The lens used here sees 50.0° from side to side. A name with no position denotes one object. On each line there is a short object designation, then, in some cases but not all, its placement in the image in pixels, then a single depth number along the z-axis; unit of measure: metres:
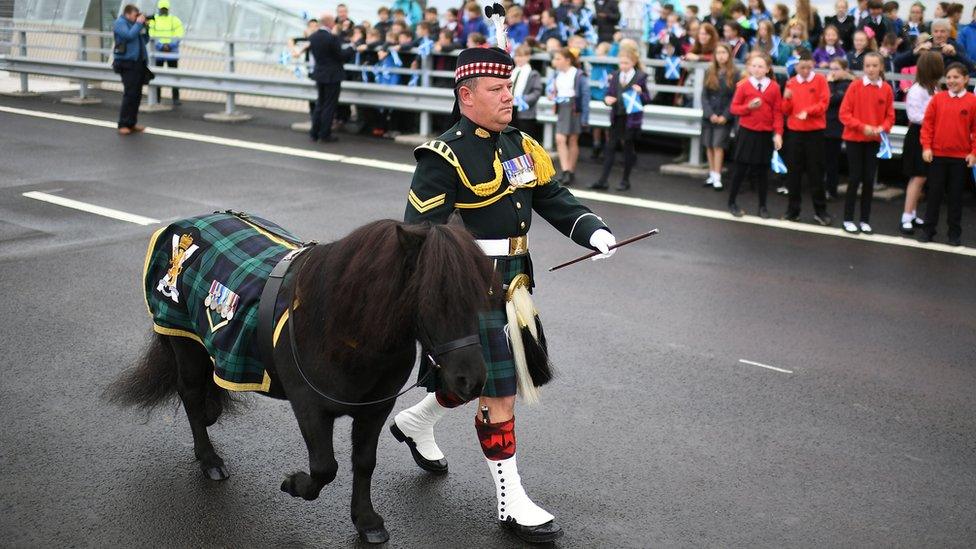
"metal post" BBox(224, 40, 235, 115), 19.81
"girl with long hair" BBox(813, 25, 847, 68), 13.27
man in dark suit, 16.98
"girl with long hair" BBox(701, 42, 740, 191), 13.35
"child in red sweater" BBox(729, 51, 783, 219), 12.06
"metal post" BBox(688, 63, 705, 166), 14.59
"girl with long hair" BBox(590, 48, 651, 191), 13.54
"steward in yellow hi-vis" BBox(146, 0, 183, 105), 21.42
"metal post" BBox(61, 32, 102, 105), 21.52
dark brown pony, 3.76
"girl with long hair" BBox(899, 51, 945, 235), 11.31
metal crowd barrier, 14.75
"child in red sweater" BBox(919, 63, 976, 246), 10.66
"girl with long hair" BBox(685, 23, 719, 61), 14.61
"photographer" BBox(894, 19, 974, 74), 12.88
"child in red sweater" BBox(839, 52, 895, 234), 11.31
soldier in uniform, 4.65
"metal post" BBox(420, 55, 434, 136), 17.45
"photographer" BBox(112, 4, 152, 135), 17.47
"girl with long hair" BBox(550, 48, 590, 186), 13.91
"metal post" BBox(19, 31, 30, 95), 23.03
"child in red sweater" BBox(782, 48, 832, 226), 11.84
